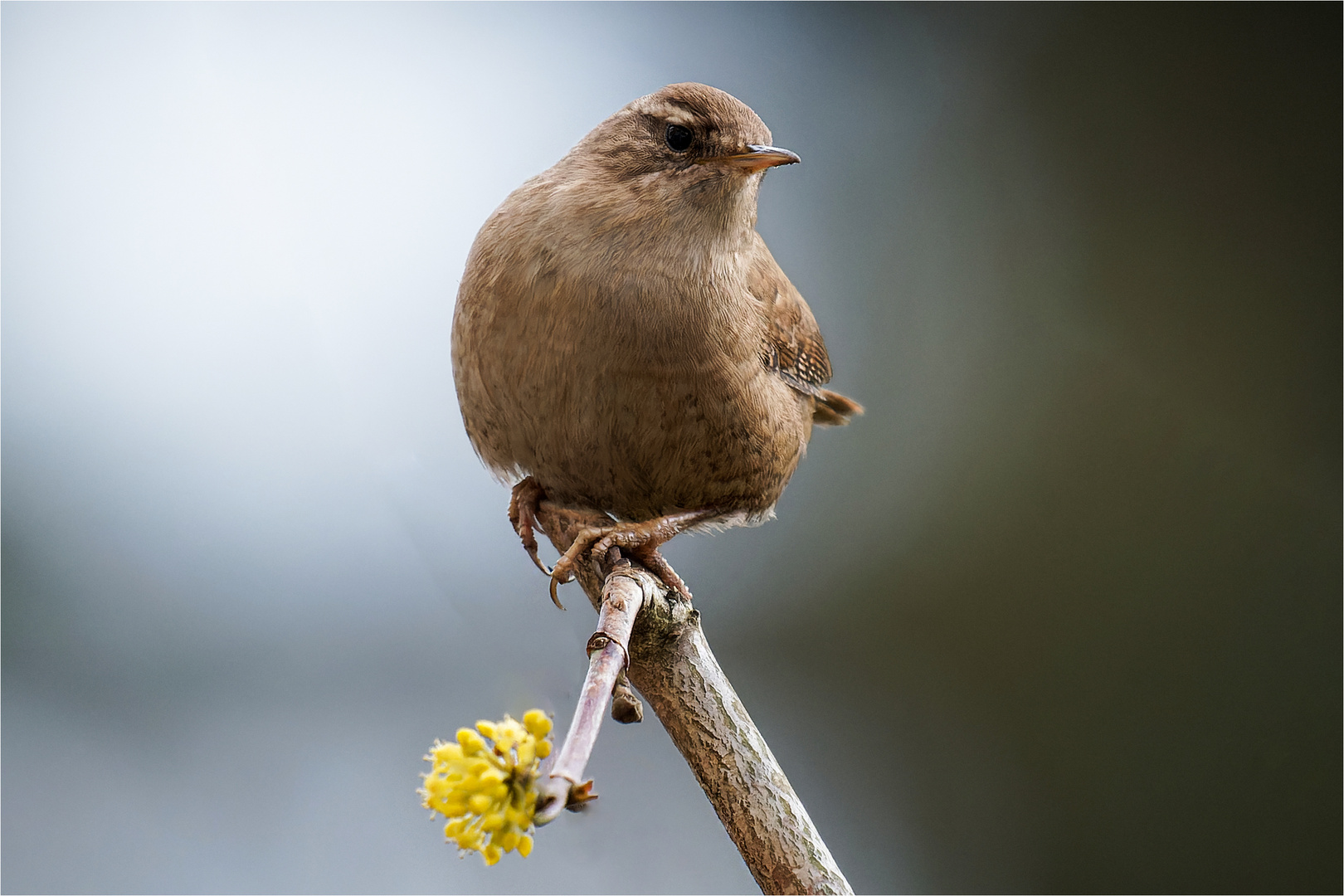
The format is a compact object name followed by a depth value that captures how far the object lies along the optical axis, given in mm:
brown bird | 3211
